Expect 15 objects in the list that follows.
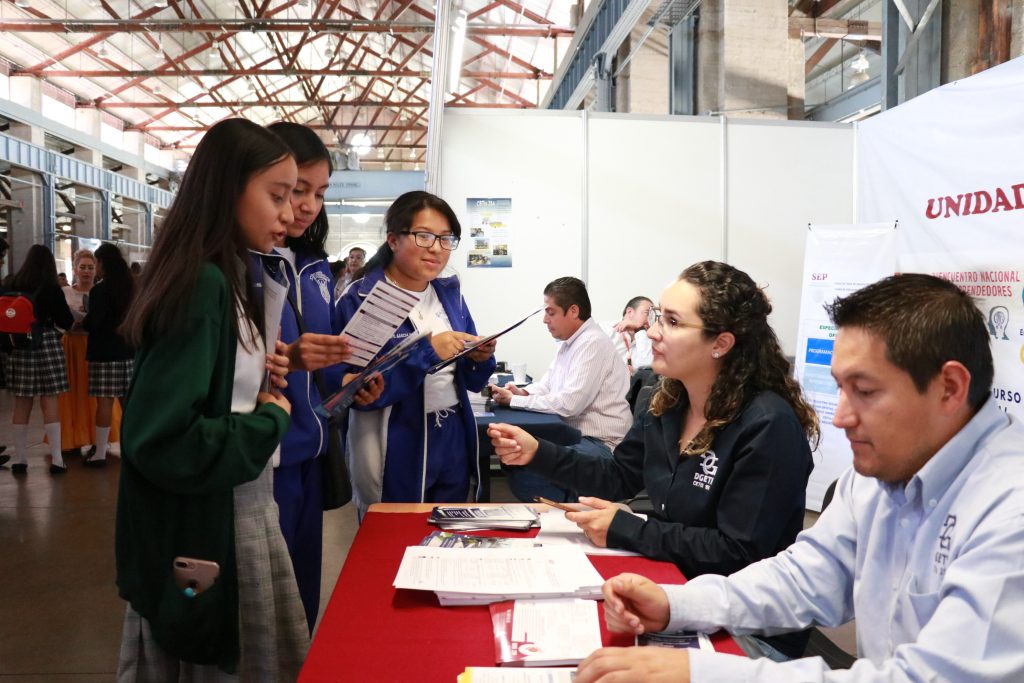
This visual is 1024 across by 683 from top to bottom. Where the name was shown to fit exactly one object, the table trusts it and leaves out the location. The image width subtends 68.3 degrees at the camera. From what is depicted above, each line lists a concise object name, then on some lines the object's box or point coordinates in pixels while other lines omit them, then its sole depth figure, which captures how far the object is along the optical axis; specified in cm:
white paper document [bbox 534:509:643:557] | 162
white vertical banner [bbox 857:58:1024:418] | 313
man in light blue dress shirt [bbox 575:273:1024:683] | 92
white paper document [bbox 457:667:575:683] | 104
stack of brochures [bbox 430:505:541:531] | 176
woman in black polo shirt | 158
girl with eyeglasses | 238
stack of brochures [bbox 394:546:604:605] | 131
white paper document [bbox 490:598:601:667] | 110
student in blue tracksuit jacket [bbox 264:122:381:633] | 169
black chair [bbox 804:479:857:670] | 168
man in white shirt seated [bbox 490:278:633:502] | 388
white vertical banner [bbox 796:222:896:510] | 446
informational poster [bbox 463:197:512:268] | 596
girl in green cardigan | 125
